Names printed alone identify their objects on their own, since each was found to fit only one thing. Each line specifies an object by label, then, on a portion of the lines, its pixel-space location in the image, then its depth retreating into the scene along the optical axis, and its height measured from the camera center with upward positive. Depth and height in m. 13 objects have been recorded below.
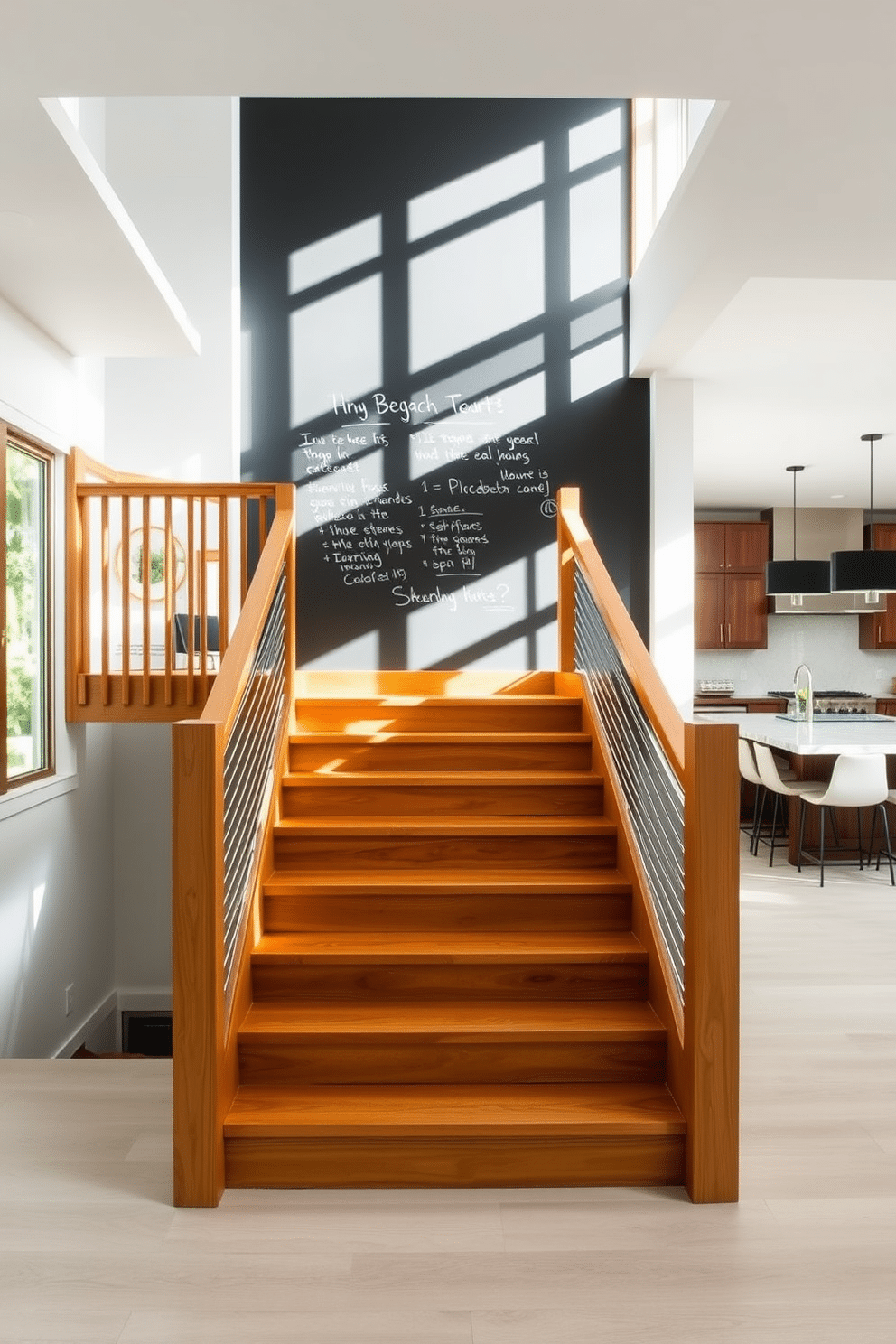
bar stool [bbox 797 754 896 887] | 6.52 -0.74
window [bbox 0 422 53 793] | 4.45 +0.28
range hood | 10.27 +1.34
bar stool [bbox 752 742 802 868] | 7.06 -0.76
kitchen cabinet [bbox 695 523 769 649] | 10.09 +0.80
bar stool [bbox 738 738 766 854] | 7.62 -0.81
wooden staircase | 2.71 -0.98
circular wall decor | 5.95 +0.62
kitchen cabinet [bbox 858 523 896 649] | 10.30 +0.46
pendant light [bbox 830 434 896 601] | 6.94 +0.65
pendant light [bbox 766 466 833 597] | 8.15 +0.72
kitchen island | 6.77 -0.51
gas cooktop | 10.19 -0.28
